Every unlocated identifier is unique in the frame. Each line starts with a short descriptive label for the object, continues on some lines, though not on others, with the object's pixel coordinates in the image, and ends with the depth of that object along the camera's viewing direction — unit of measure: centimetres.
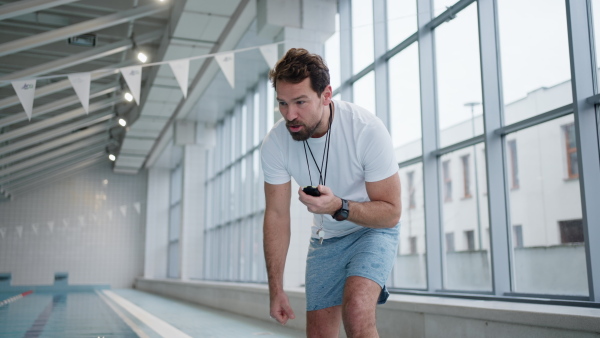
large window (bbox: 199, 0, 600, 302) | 429
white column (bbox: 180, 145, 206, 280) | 1462
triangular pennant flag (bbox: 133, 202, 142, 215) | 2030
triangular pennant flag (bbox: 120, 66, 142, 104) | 678
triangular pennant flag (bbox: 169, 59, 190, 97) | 658
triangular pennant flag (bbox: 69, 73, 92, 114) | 666
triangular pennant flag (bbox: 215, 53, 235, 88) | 633
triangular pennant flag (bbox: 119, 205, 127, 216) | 2016
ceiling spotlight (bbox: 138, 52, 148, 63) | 917
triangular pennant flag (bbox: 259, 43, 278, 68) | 625
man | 171
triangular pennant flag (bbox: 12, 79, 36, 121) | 652
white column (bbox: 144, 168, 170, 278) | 1997
